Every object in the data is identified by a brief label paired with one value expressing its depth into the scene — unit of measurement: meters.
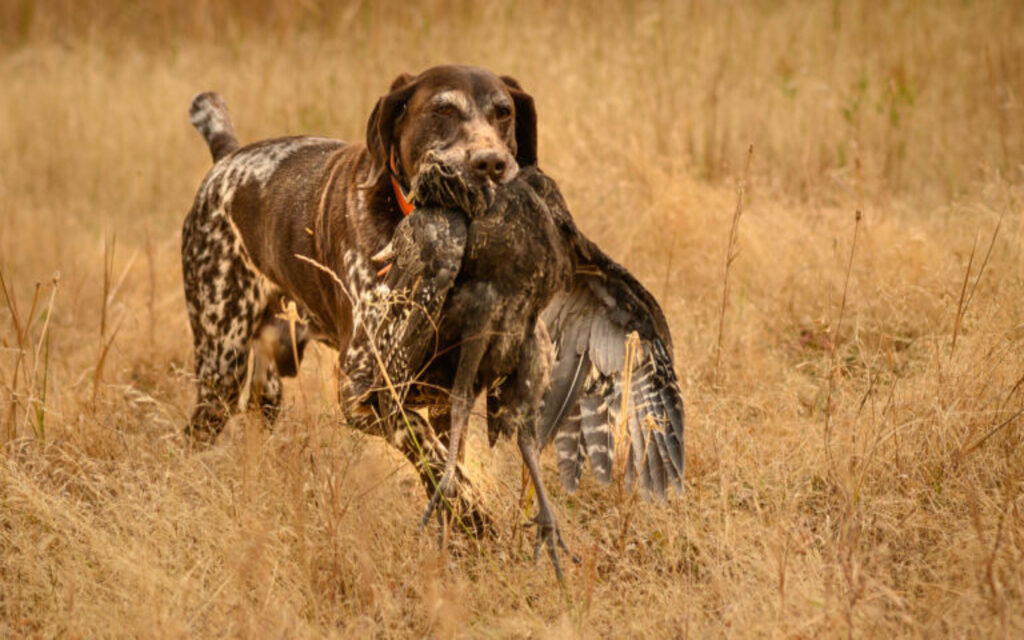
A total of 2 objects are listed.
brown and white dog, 6.50
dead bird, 4.64
